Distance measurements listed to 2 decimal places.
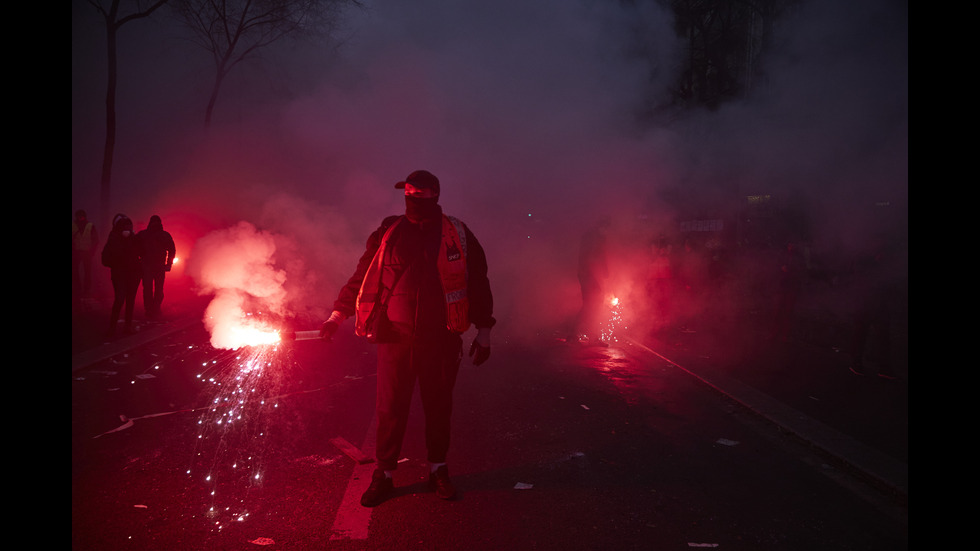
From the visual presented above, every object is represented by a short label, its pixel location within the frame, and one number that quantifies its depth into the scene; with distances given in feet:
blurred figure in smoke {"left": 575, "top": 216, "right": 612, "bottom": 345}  28.32
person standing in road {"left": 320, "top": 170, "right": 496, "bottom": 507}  10.62
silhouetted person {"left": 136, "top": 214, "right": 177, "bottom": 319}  30.86
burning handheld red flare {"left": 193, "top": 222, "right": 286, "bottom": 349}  16.58
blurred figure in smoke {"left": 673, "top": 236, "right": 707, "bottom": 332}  33.94
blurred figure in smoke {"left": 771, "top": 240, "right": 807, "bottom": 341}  26.76
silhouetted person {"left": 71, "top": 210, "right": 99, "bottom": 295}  36.73
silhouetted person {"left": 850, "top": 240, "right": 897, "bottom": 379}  21.48
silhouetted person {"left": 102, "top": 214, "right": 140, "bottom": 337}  26.05
